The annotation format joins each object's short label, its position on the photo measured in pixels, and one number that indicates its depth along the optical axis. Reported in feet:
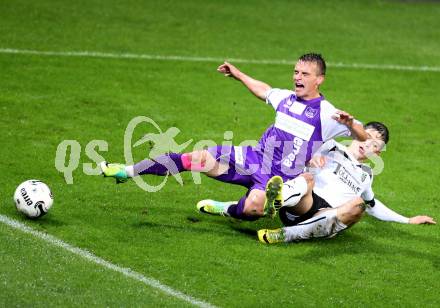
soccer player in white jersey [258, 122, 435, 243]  64.64
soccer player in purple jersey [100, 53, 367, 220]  65.00
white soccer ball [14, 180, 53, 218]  63.62
